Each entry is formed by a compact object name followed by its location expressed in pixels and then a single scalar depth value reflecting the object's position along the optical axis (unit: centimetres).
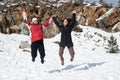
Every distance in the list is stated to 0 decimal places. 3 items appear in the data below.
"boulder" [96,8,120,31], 3222
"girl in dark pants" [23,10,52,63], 1129
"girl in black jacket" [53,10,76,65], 1191
